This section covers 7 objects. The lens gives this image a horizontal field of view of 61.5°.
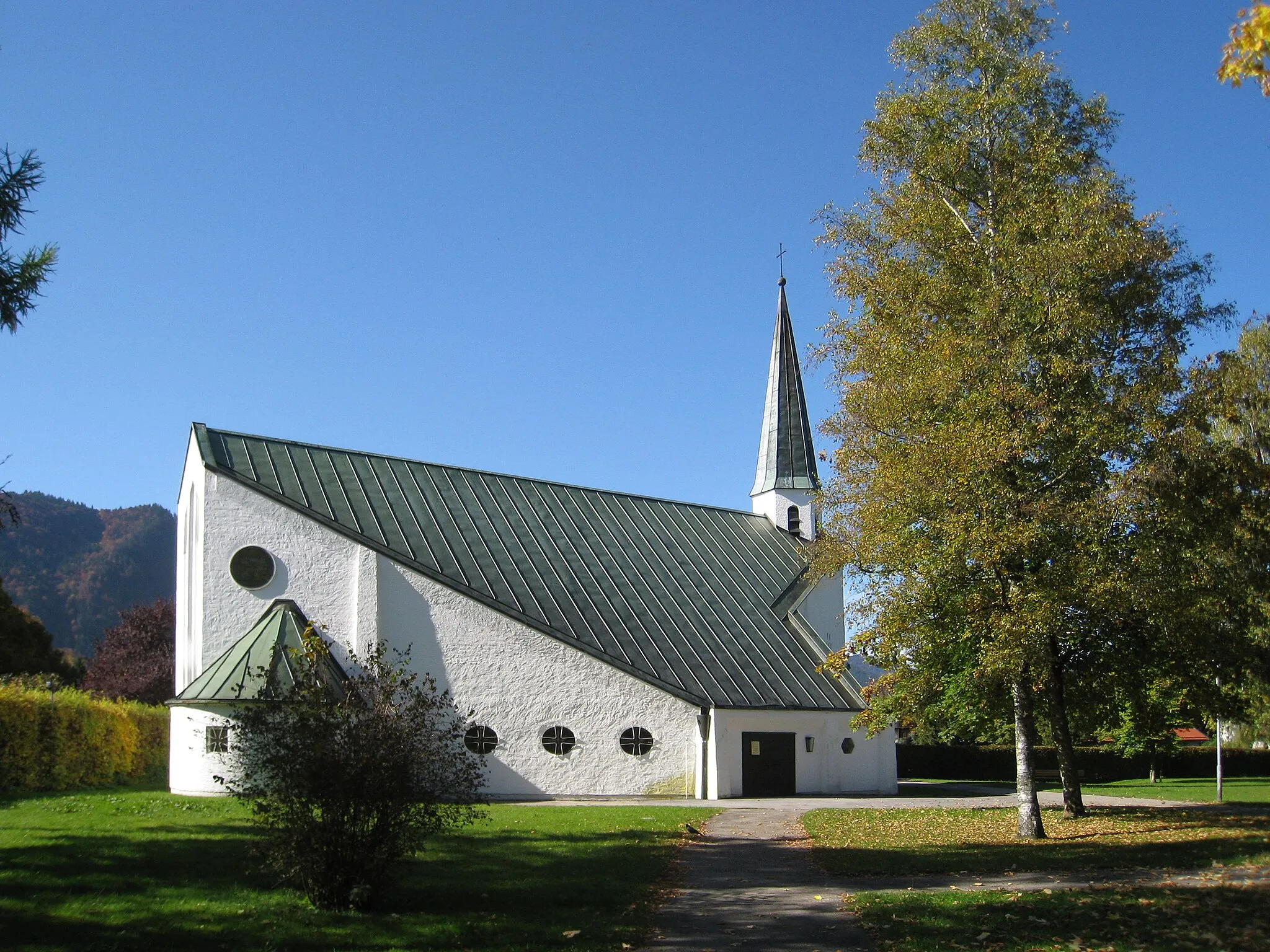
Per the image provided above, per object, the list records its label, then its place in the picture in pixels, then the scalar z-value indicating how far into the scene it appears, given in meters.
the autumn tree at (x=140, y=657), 44.94
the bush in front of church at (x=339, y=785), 9.86
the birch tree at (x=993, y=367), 16.62
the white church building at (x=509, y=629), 26.42
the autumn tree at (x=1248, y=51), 6.23
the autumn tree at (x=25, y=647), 43.56
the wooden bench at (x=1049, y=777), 38.84
